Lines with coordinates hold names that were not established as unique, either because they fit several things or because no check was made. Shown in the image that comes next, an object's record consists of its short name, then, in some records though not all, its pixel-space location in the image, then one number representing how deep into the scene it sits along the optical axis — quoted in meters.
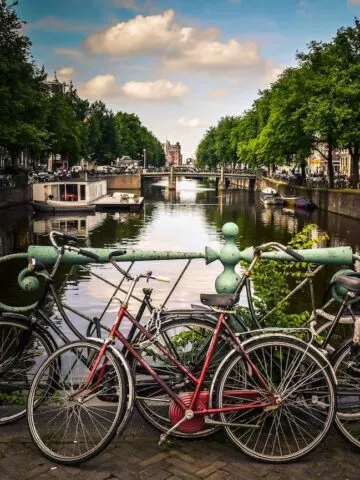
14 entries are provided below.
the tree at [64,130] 58.78
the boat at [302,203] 53.25
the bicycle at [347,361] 3.92
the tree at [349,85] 42.06
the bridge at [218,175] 95.19
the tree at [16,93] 36.28
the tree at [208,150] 122.25
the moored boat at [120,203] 55.75
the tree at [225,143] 104.67
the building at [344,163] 93.62
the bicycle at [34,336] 4.06
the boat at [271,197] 60.47
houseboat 51.25
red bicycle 3.73
